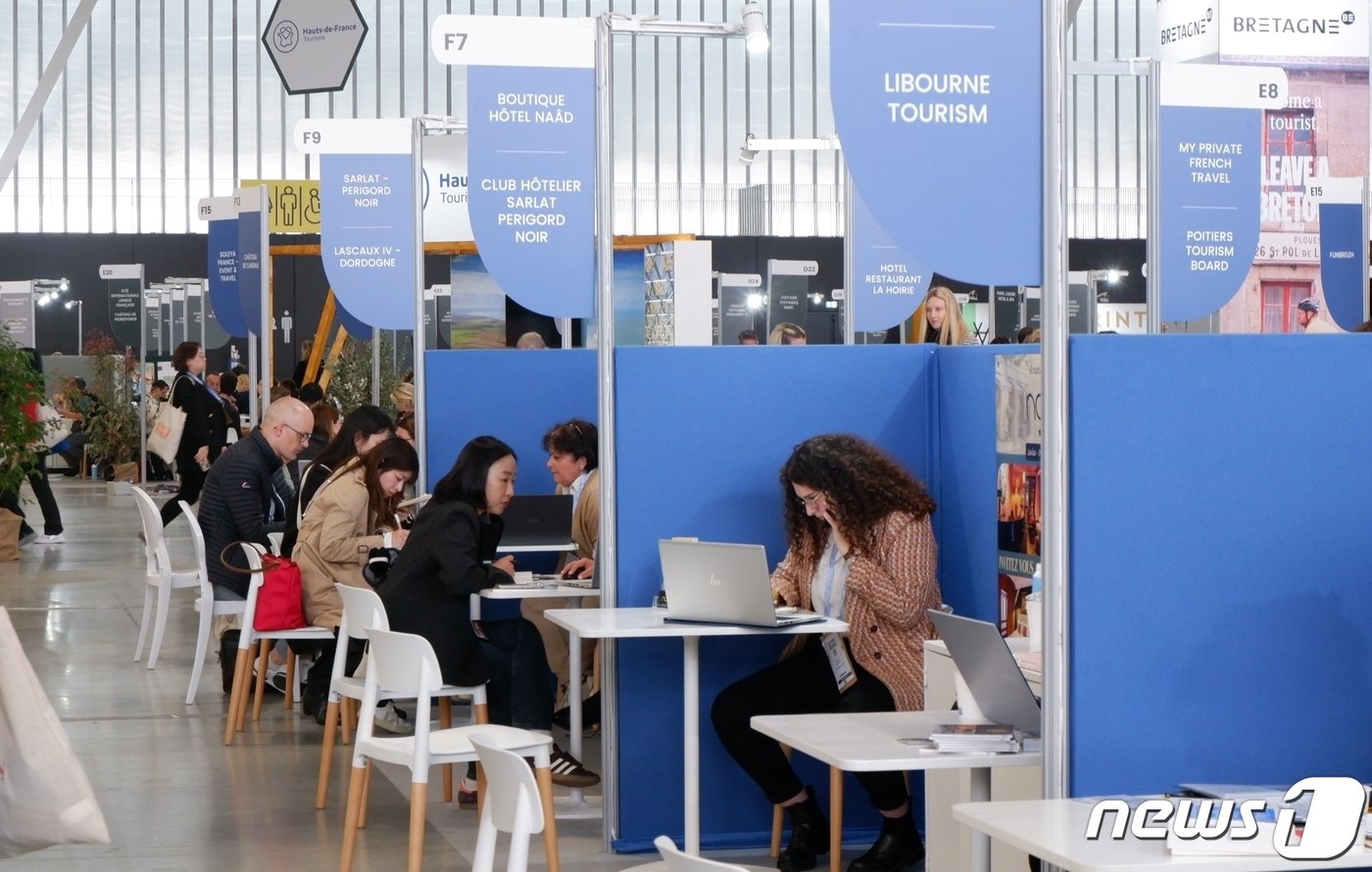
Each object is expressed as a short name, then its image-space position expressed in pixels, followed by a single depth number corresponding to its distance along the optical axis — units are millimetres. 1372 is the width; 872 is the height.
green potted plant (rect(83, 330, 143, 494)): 19016
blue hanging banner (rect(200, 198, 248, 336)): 12156
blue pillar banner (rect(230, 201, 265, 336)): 11234
